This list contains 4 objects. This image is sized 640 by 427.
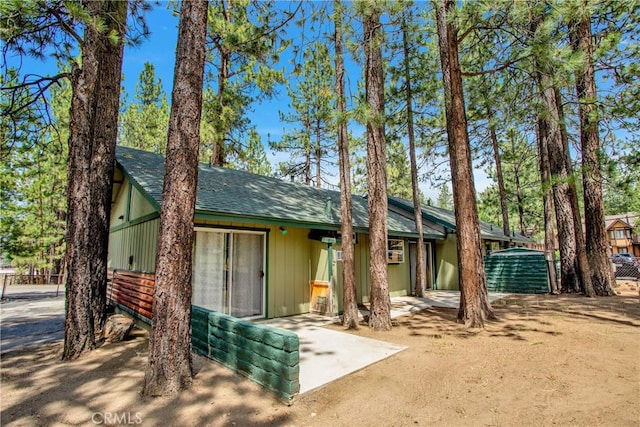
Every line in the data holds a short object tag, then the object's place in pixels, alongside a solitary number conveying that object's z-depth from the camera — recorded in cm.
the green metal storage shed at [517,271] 1113
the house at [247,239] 654
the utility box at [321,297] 772
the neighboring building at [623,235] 3749
